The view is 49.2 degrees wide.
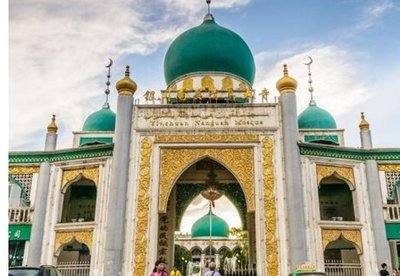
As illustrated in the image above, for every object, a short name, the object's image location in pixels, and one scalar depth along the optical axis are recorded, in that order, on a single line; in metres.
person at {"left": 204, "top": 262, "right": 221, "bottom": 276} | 7.34
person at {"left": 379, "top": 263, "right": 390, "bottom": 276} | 10.37
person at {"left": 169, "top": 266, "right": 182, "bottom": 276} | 11.81
